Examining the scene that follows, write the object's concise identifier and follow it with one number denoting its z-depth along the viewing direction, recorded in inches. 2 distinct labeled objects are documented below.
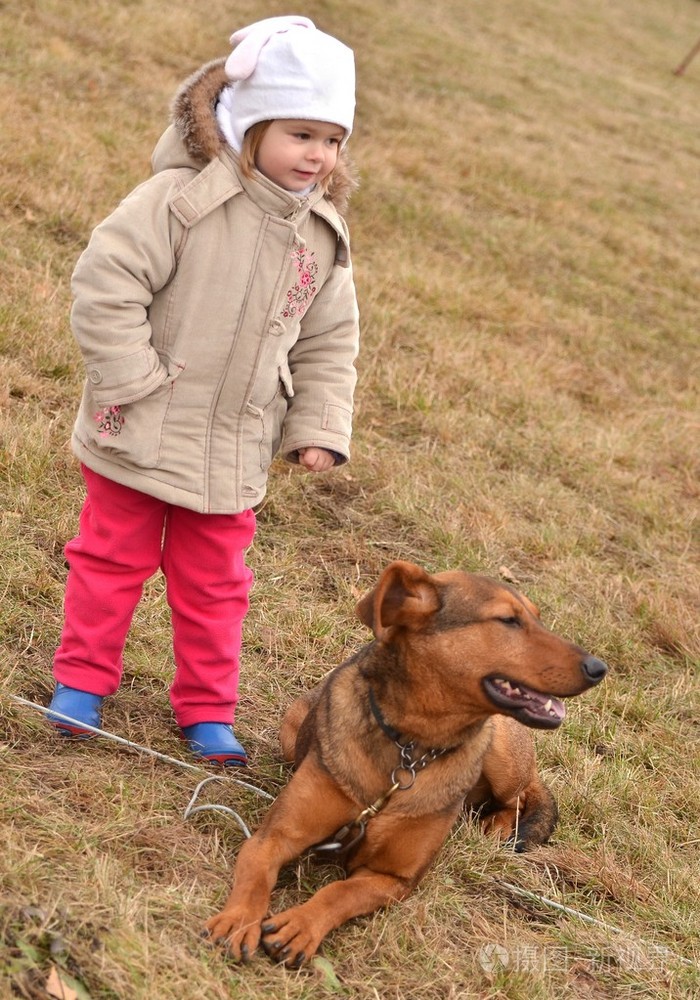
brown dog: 268.4
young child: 274.8
